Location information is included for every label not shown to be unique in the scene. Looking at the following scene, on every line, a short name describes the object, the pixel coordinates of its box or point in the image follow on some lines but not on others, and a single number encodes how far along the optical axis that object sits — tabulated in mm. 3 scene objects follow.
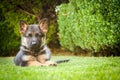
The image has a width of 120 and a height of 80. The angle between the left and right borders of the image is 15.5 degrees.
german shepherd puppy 6029
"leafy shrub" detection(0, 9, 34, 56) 6704
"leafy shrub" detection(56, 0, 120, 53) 6335
